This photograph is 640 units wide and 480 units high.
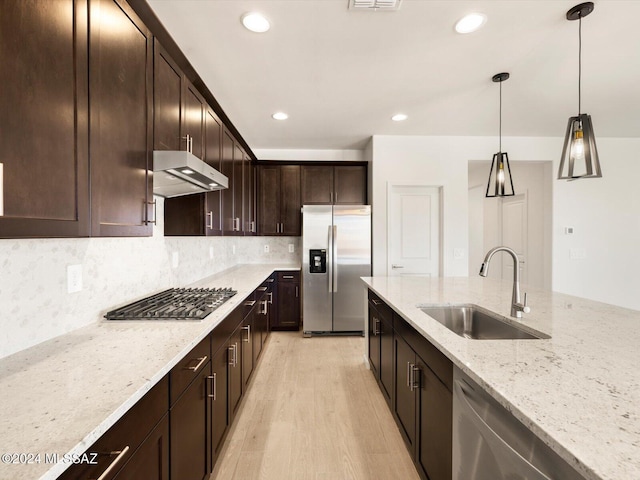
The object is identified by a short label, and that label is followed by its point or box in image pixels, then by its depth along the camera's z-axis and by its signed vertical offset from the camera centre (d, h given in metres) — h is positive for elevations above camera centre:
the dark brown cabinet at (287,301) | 4.27 -0.88
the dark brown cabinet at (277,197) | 4.47 +0.62
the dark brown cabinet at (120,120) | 1.10 +0.49
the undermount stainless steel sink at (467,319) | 1.73 -0.50
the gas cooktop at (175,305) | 1.56 -0.39
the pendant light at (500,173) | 2.54 +0.56
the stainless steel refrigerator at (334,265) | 4.05 -0.36
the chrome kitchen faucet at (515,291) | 1.53 -0.28
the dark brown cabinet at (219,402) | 1.59 -0.92
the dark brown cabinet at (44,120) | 0.77 +0.34
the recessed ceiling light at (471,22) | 1.82 +1.35
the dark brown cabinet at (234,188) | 2.91 +0.58
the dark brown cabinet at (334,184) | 4.45 +0.80
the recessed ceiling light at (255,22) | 1.81 +1.35
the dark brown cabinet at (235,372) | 1.92 -0.90
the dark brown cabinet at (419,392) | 1.26 -0.82
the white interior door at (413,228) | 4.12 +0.15
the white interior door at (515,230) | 4.59 +0.14
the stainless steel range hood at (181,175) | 1.55 +0.38
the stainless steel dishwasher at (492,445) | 0.74 -0.59
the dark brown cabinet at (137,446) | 0.74 -0.58
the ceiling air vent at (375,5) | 1.69 +1.34
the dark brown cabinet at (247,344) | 2.32 -0.88
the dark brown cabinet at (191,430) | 1.17 -0.82
